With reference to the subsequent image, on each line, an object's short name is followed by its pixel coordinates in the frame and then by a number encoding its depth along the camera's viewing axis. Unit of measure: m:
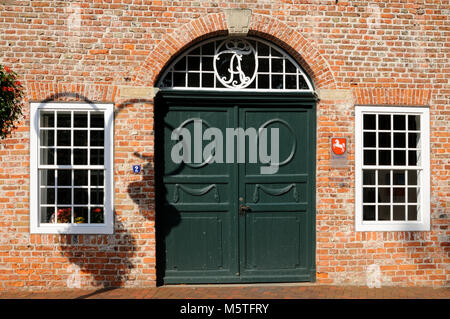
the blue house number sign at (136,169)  7.50
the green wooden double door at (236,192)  7.77
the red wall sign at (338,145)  7.75
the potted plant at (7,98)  5.81
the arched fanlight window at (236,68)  7.86
